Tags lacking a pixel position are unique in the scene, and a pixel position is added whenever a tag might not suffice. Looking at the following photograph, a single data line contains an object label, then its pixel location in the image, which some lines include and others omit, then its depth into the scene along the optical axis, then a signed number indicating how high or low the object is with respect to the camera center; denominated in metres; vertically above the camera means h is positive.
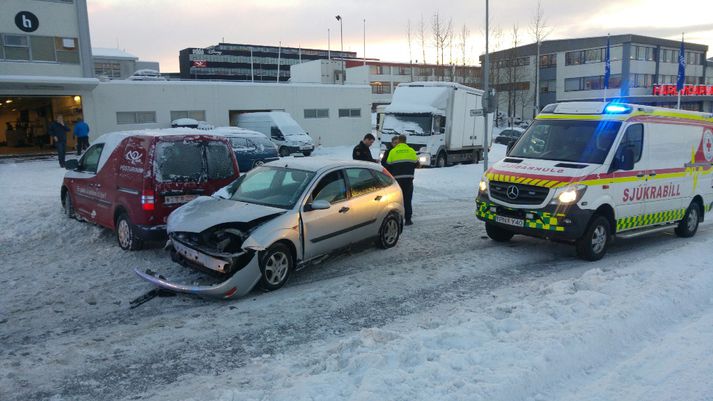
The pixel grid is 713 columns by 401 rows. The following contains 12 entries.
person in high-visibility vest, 10.24 -0.81
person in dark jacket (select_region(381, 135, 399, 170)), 10.40 -0.45
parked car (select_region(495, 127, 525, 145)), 38.03 -1.26
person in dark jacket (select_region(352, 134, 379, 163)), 11.16 -0.62
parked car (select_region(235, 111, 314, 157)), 25.75 -0.29
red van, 7.69 -0.75
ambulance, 7.95 -0.96
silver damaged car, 6.16 -1.24
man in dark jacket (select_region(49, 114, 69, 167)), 18.52 -0.16
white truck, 22.12 +0.04
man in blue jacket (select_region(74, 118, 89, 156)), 21.28 -0.21
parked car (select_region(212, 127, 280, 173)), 19.55 -0.87
